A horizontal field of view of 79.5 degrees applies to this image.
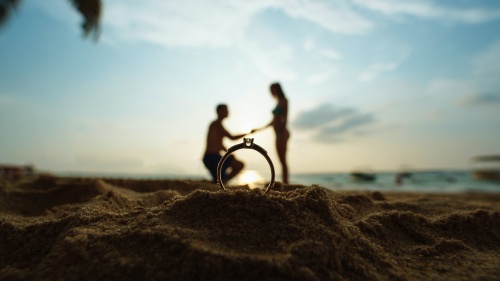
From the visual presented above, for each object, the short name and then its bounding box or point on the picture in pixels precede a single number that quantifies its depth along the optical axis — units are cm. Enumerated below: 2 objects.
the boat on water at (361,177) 3734
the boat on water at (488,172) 2788
